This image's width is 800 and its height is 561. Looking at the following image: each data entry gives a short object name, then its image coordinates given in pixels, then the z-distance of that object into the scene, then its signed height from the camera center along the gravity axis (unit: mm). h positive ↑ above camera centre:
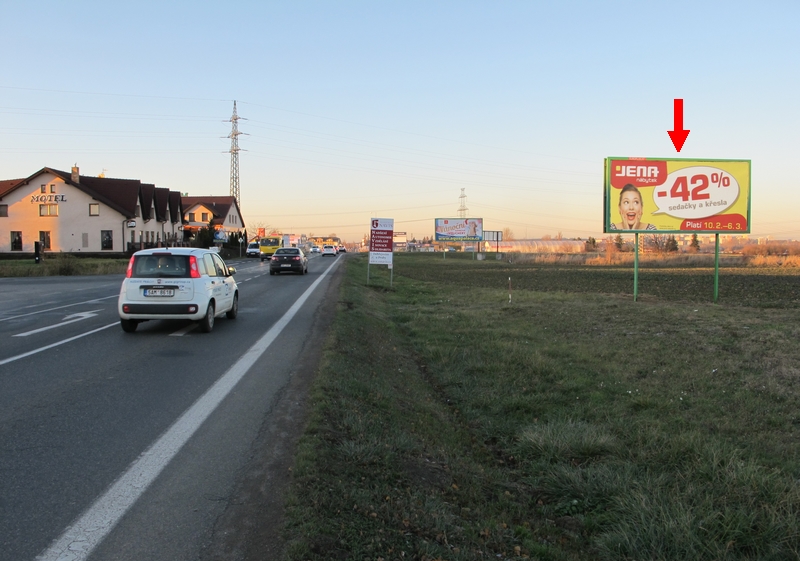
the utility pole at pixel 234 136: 75875 +12428
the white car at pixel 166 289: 12227 -886
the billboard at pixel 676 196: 22000 +1394
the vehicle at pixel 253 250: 73938 -970
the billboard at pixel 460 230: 96688 +1374
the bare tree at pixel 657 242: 74838 -657
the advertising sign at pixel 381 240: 24578 -3
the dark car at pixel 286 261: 35000 -1088
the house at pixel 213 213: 96688 +4446
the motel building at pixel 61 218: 58312 +2383
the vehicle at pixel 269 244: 65125 -272
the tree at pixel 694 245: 80719 -1136
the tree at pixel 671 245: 75169 -1021
